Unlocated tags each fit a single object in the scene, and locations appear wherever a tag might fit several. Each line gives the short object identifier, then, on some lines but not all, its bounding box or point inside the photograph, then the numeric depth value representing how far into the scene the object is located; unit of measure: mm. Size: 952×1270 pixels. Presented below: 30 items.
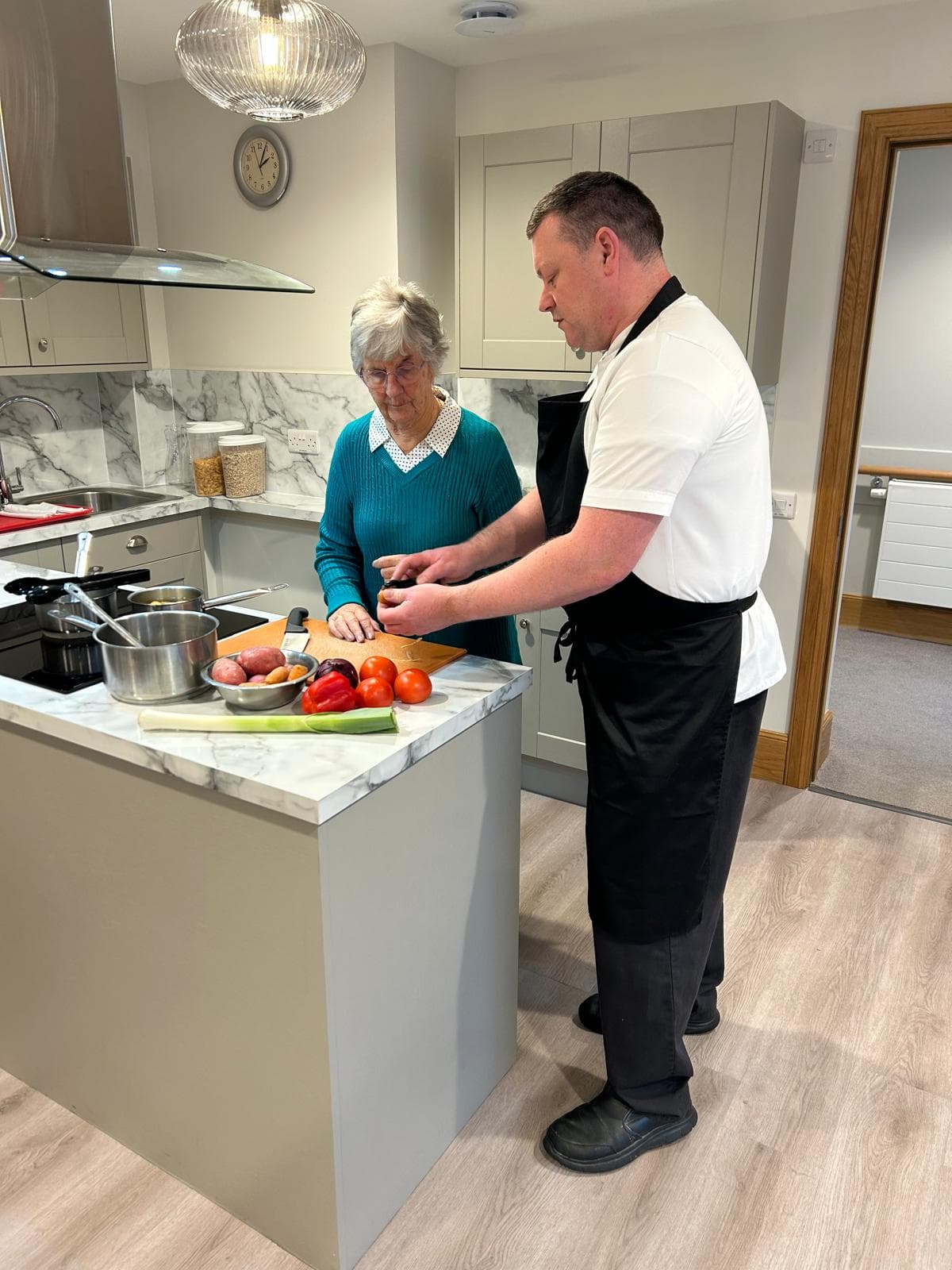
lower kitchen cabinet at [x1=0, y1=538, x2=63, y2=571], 3312
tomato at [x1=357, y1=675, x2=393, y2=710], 1583
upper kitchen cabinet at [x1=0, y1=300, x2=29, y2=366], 3412
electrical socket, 3848
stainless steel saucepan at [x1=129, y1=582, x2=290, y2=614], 1868
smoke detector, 2814
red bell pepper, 1546
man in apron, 1457
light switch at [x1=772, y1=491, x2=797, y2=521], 3180
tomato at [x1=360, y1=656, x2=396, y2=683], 1643
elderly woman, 2023
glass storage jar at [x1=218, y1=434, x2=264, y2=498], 3848
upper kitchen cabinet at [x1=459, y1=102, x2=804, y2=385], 2684
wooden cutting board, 1860
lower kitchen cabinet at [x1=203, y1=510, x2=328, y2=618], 3797
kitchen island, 1455
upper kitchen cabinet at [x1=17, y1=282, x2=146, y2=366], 3572
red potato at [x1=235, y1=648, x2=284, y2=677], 1627
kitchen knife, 1900
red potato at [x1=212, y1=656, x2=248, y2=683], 1585
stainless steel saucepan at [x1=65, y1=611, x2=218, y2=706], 1596
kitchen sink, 3973
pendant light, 1812
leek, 1507
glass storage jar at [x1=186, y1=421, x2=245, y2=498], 3885
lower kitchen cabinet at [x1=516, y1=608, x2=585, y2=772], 3154
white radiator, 4914
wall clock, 3539
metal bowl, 1550
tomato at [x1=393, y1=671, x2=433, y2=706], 1639
